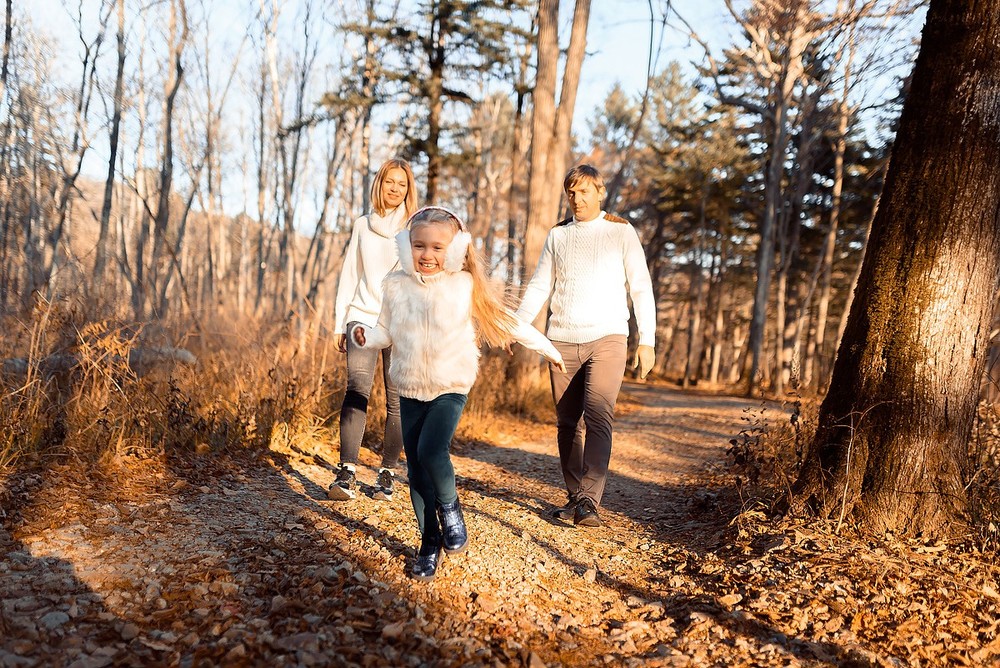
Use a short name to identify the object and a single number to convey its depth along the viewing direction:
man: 3.66
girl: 2.79
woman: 3.93
